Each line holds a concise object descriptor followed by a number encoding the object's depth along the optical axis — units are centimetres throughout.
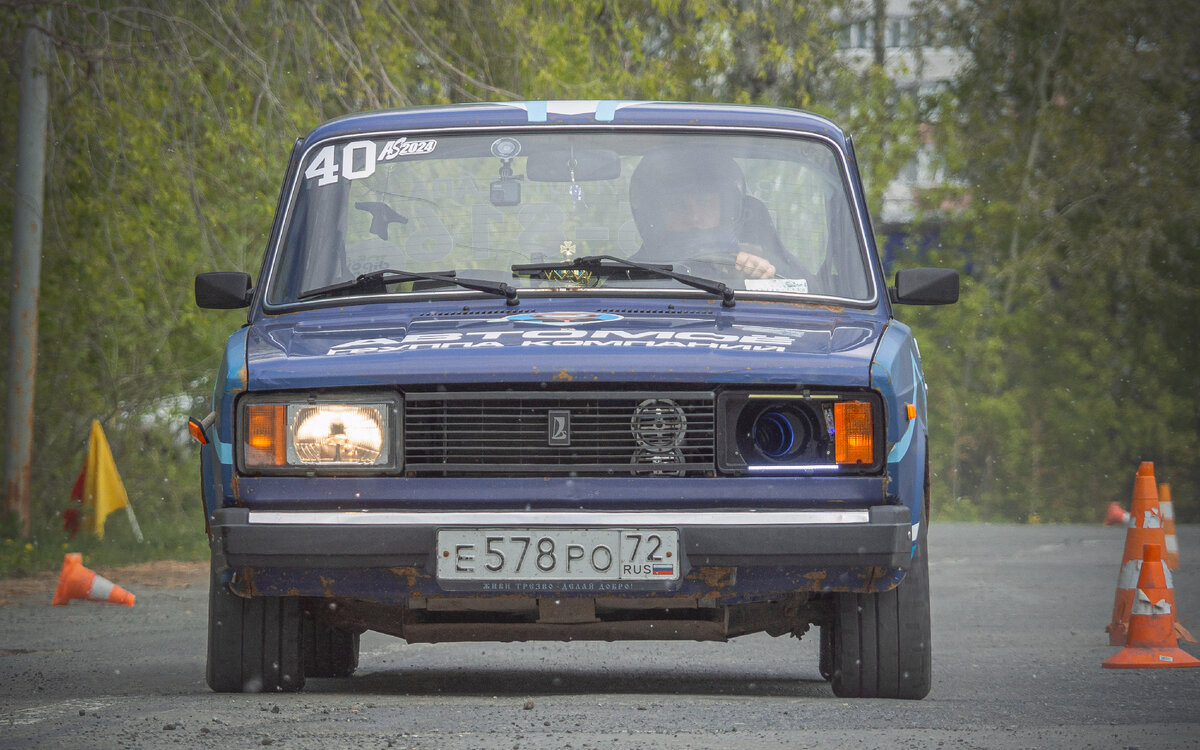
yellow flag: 3106
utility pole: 3212
